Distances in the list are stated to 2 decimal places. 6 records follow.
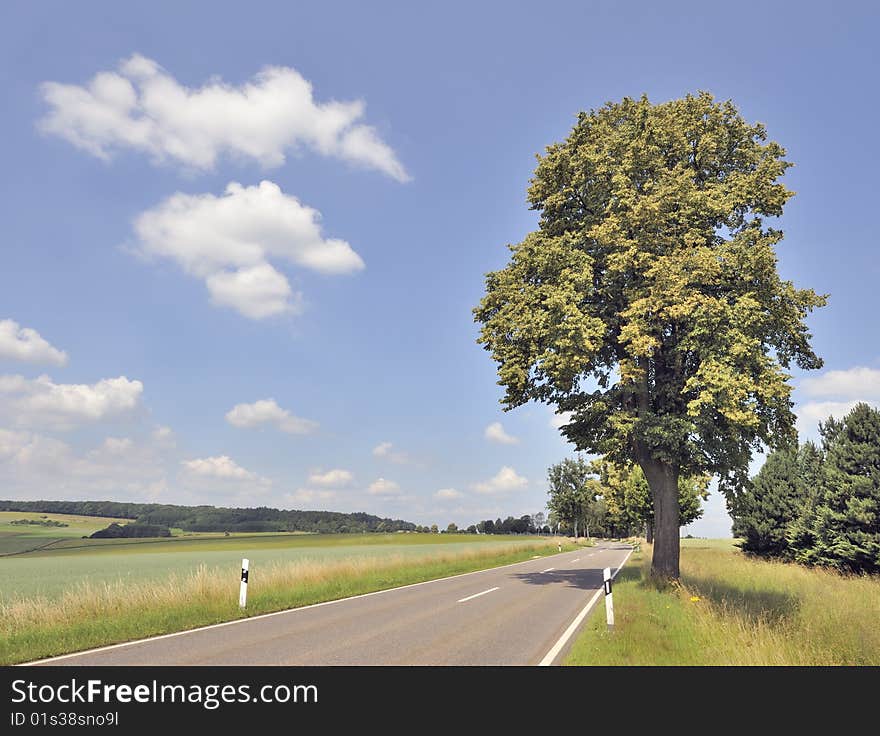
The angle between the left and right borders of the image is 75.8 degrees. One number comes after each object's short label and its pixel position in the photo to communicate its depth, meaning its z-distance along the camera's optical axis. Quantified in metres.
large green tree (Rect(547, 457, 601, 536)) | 87.62
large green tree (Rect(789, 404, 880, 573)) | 20.42
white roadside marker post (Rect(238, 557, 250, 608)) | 12.85
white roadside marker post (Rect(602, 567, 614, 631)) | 10.21
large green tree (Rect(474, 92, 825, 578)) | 15.18
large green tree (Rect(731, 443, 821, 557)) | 29.62
